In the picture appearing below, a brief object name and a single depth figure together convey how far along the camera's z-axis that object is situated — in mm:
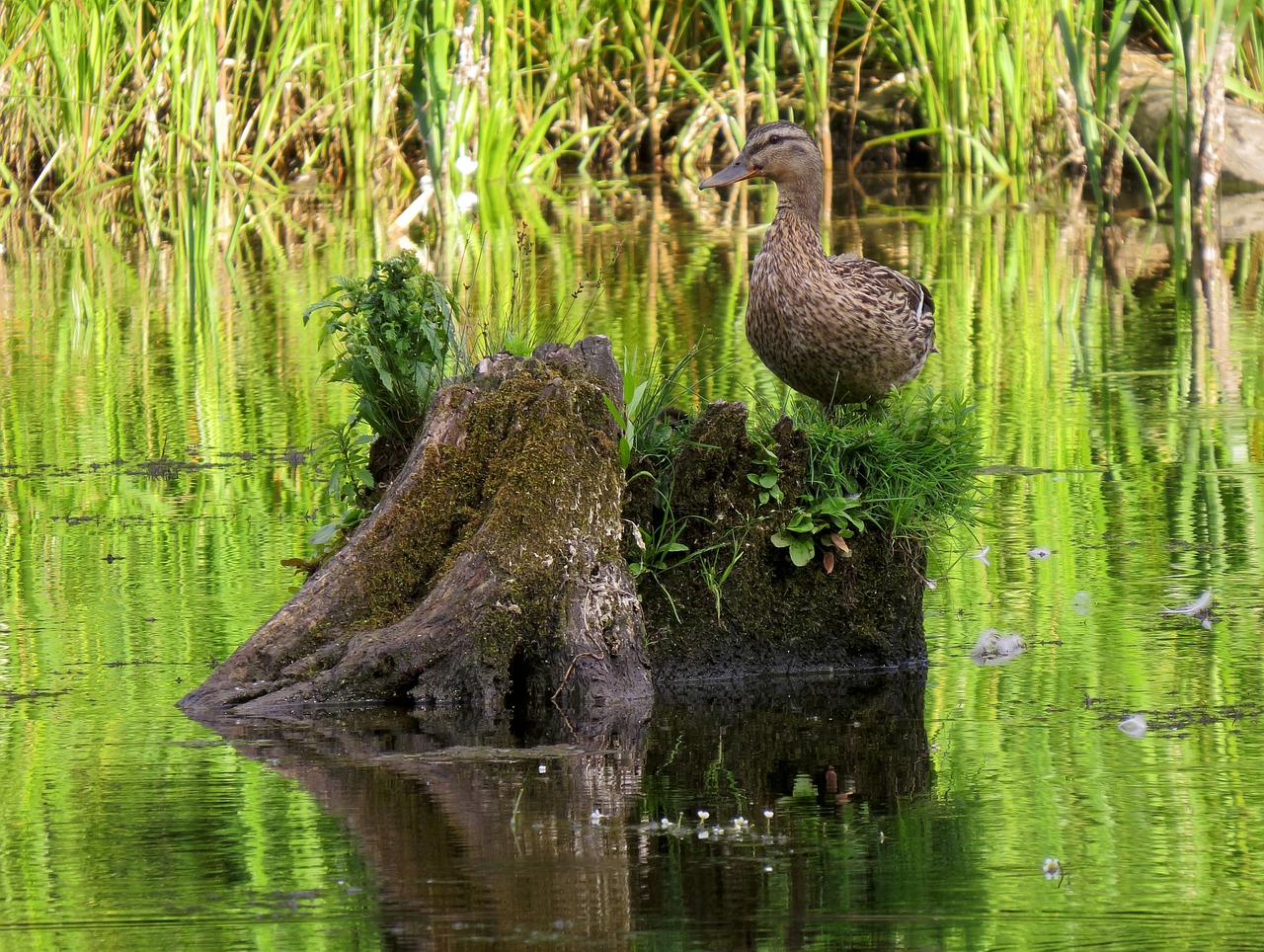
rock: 39094
